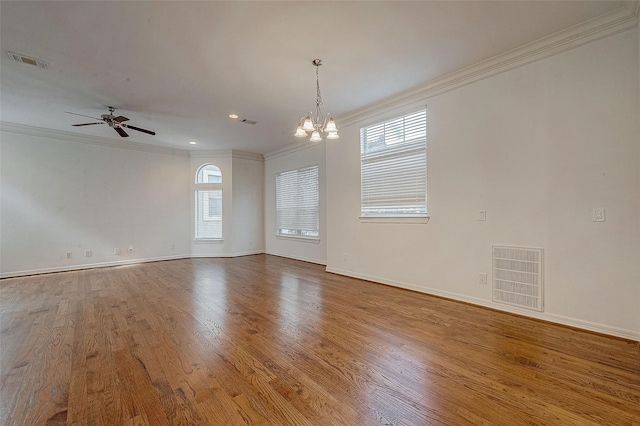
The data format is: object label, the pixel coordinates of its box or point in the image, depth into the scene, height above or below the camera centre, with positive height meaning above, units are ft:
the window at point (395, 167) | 12.46 +2.39
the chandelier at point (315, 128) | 9.34 +3.13
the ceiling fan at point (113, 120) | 13.51 +5.04
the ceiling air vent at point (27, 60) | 9.38 +5.73
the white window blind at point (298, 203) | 20.47 +0.89
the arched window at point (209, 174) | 24.25 +3.72
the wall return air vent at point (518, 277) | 9.18 -2.34
